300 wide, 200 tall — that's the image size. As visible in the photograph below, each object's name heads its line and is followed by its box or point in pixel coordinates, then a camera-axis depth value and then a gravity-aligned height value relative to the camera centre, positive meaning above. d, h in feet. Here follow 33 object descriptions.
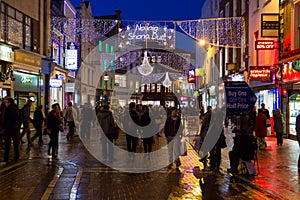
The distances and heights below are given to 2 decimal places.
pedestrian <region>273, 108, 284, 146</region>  57.77 -3.53
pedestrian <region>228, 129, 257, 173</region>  34.78 -3.82
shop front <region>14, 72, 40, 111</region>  85.40 +2.18
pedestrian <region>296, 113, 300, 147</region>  38.96 -2.56
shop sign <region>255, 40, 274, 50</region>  72.74 +9.35
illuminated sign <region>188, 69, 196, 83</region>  156.29 +8.32
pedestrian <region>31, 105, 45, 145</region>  59.77 -3.08
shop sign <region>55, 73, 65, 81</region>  110.73 +5.74
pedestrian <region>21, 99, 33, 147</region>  54.54 -2.73
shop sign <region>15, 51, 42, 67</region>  83.15 +8.05
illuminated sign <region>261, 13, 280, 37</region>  71.51 +12.40
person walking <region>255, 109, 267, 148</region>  54.39 -3.55
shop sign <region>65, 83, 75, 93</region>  117.39 +3.06
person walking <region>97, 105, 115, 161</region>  43.11 -3.10
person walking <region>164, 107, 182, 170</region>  39.93 -3.40
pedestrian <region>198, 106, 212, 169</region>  39.11 -2.62
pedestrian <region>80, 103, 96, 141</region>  65.31 -3.60
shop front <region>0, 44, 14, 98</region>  75.00 +6.40
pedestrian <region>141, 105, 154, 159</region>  47.70 -4.01
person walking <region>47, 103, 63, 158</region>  45.42 -3.19
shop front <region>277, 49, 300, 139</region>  63.40 +1.76
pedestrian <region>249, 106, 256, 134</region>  54.26 -2.18
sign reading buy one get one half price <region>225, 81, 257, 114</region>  39.42 +0.16
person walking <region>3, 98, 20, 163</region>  40.01 -2.55
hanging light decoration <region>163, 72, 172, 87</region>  128.26 +5.01
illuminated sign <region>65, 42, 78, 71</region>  119.24 +12.08
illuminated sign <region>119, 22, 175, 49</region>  76.02 +12.06
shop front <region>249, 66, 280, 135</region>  74.28 +2.96
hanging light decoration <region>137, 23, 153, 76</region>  95.49 +6.84
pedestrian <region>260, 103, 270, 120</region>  58.18 -1.70
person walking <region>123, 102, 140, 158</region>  48.52 -3.03
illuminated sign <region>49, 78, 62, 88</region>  100.46 +3.56
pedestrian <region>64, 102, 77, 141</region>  66.74 -3.19
